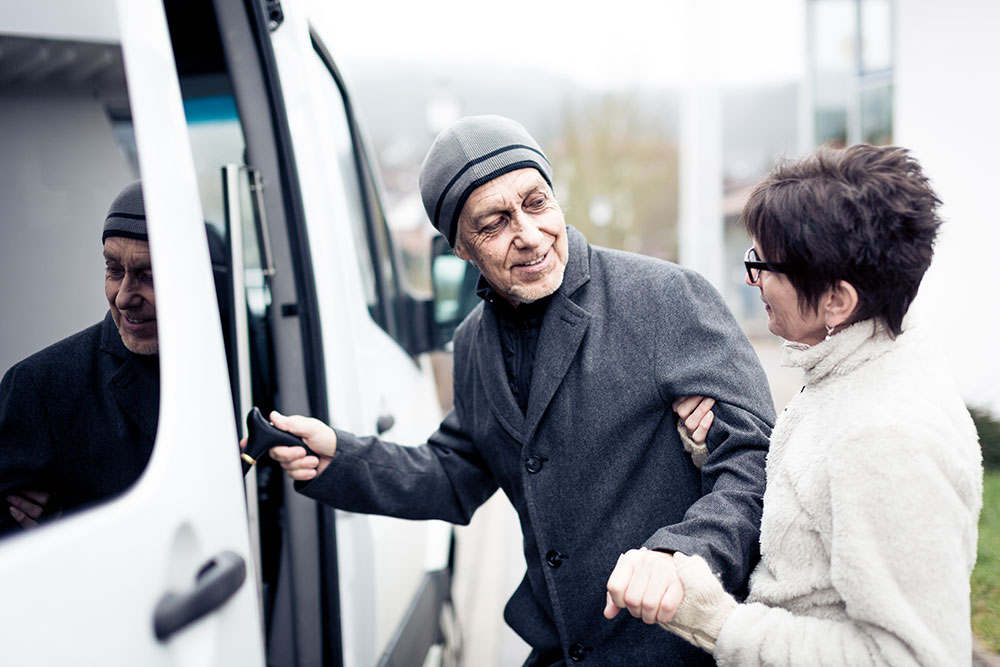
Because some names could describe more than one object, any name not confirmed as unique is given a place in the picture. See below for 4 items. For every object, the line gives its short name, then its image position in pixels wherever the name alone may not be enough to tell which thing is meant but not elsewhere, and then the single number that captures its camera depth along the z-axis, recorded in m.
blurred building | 6.38
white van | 0.99
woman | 1.10
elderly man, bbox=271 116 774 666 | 1.65
